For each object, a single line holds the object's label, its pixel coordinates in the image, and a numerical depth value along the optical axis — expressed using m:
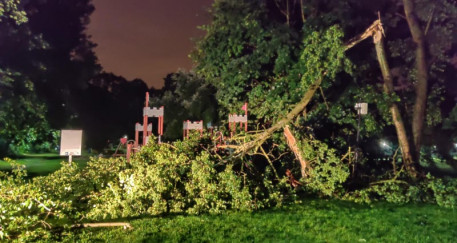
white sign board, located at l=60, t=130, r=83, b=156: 9.62
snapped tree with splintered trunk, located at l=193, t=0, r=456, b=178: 11.45
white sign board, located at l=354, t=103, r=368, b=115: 11.29
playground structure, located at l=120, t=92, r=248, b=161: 10.76
